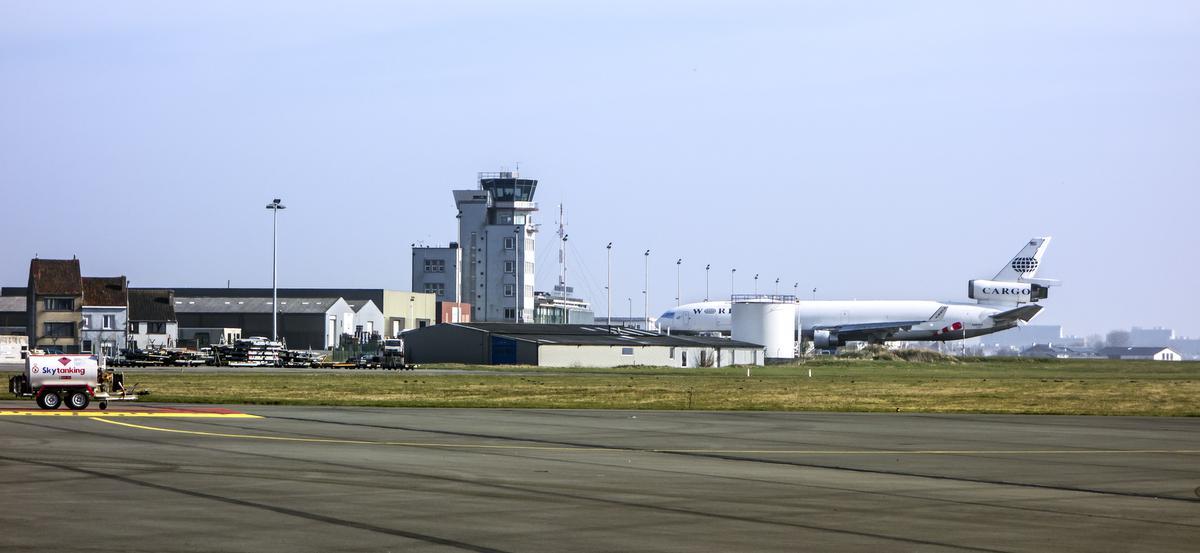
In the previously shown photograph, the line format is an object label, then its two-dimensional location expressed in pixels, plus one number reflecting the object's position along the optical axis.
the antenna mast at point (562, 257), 170.62
